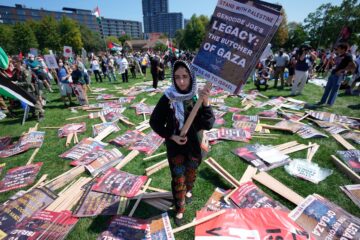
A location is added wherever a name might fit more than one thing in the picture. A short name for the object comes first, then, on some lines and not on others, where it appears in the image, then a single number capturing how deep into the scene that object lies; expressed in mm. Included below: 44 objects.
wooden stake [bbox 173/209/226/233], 3004
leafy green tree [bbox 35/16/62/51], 65000
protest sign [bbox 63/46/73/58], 13456
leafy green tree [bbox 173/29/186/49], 73450
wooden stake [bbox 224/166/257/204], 3972
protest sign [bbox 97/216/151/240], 2955
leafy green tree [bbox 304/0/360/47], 48250
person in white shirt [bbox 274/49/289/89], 11414
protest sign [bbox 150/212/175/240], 2936
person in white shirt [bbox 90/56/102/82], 16969
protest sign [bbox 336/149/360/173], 4271
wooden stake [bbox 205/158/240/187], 3889
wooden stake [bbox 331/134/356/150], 4942
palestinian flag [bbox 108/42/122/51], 23423
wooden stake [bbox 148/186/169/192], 3879
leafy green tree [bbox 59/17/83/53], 70625
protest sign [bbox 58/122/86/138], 6845
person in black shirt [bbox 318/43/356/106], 7012
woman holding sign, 2434
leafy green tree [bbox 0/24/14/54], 56562
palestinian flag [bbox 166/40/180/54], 23128
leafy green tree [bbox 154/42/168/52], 61144
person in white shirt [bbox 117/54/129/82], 16402
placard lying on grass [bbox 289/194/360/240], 2748
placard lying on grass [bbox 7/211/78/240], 2994
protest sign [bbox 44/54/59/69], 11193
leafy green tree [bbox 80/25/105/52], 90250
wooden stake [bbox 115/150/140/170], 4781
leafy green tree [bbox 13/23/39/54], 58969
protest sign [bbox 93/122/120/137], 6770
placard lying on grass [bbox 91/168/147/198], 3877
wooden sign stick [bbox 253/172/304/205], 3424
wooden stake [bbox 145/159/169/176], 4441
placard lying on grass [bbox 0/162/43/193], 4355
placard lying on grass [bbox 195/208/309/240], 2729
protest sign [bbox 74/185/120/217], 3414
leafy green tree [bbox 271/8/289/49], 52688
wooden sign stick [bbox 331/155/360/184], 3815
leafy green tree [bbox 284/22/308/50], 58875
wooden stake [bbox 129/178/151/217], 3359
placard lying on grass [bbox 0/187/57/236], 3267
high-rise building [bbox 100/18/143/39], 197700
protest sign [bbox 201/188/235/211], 3398
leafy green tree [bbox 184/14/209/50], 66562
